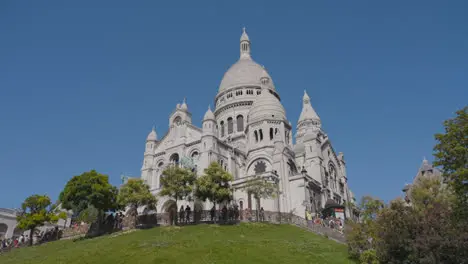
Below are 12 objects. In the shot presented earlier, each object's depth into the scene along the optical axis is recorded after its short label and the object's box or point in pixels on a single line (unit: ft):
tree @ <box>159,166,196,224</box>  119.24
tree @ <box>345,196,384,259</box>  76.74
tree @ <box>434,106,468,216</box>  66.85
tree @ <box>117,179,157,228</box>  120.57
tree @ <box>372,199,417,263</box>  64.03
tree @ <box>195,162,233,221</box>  117.19
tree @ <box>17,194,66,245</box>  123.34
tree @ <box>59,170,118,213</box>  122.01
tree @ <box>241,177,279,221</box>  127.24
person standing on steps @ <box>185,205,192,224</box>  121.49
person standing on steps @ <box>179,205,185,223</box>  121.50
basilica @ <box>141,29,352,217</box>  156.04
